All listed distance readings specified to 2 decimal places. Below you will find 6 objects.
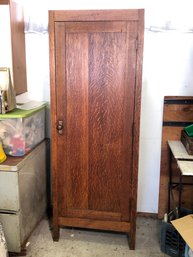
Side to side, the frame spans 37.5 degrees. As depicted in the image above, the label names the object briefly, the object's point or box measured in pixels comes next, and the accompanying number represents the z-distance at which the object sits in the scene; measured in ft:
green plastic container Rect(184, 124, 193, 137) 7.02
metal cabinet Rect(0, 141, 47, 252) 6.63
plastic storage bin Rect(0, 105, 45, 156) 6.96
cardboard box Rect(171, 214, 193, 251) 6.12
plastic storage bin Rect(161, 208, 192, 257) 7.09
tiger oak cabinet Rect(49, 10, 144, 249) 6.52
